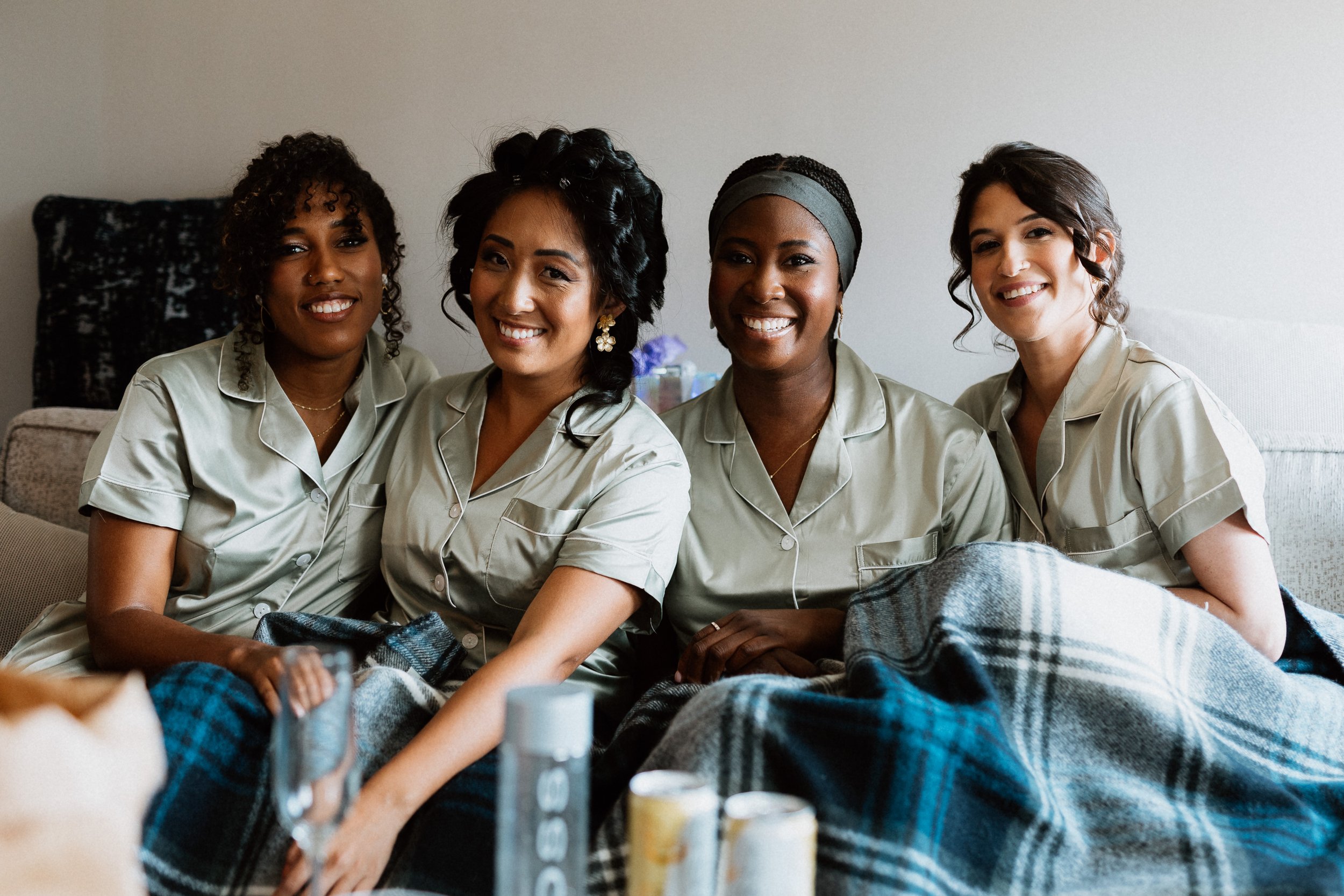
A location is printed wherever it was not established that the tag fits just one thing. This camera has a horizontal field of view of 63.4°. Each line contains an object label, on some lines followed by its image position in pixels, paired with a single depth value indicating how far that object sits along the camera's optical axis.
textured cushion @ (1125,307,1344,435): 1.89
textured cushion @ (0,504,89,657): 1.91
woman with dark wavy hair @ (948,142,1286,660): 1.54
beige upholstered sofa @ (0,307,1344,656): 1.80
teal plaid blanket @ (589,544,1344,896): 1.07
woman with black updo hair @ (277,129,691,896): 1.55
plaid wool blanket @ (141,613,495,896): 1.12
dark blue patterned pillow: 2.59
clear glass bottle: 0.74
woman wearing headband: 1.72
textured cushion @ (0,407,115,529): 2.14
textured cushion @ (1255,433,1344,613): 1.80
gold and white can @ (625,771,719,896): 0.77
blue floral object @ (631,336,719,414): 2.26
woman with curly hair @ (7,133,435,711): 1.63
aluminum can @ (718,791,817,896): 0.75
